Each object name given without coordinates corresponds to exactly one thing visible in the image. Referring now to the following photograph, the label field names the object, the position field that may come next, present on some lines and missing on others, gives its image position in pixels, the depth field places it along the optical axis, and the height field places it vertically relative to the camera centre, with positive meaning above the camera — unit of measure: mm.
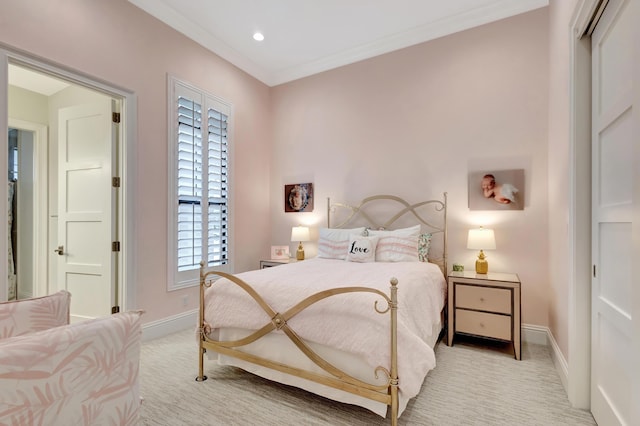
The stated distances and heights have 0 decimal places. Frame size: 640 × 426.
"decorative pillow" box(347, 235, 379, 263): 3438 -398
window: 3594 +377
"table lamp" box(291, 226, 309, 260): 4461 -310
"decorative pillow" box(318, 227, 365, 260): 3738 -349
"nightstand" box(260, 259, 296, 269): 4411 -694
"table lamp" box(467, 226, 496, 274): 3160 -280
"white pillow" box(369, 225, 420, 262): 3389 -354
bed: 1795 -756
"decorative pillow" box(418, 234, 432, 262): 3544 -364
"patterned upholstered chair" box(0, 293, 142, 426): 935 -543
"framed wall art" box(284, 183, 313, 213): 4691 +248
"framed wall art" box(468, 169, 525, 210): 3301 +276
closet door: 1509 +11
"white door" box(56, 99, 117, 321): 3217 +30
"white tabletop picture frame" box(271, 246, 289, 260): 4590 -569
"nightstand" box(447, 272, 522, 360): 2873 -878
